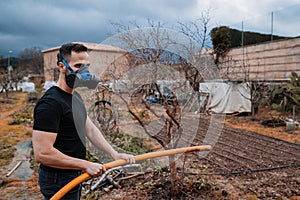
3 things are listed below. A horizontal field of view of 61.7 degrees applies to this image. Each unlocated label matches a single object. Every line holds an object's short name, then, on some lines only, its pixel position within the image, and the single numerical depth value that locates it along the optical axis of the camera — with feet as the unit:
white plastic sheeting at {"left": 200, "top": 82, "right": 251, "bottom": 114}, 31.50
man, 4.03
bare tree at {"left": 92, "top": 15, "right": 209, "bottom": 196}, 7.13
